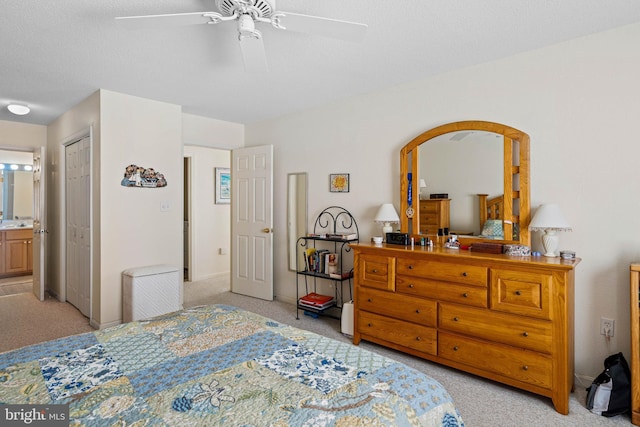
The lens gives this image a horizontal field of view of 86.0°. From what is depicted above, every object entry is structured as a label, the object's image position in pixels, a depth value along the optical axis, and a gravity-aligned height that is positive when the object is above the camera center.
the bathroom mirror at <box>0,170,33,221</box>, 6.22 +0.29
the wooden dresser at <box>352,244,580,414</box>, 2.11 -0.73
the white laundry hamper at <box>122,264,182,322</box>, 3.38 -0.84
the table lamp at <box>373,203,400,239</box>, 3.22 -0.07
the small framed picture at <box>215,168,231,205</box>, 5.94 +0.42
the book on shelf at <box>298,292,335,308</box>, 3.70 -1.00
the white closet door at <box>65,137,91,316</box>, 3.75 -0.17
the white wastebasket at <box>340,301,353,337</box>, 3.30 -1.07
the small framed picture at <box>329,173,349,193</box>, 3.78 +0.30
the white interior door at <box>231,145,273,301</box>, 4.47 -0.16
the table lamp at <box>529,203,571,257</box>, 2.32 -0.10
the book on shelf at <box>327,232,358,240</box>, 3.65 -0.29
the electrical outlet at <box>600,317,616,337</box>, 2.28 -0.79
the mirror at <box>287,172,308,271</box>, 4.33 -0.03
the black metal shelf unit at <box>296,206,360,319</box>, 3.68 -0.47
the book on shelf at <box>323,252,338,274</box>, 3.71 -0.58
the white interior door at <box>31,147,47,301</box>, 4.41 -0.17
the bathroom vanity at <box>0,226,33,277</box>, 5.76 -0.71
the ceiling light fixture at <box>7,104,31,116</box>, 3.86 +1.15
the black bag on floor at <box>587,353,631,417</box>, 2.03 -1.10
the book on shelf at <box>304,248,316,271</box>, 3.88 -0.53
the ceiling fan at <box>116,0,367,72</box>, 1.75 +0.99
